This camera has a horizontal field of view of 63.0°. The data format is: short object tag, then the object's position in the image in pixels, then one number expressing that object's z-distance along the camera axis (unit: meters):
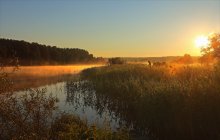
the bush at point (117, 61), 32.00
